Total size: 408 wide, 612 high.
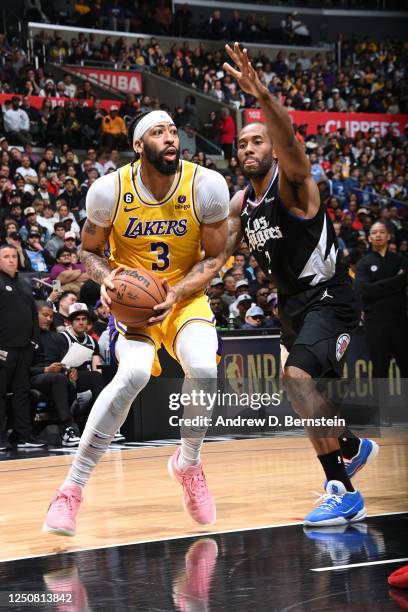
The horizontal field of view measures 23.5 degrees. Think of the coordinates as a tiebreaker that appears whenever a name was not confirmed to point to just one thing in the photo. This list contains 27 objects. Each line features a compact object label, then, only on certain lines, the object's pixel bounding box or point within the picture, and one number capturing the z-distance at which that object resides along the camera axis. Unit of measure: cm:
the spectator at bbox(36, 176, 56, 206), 1573
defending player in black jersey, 530
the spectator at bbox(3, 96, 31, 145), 1783
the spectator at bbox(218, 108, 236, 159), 2202
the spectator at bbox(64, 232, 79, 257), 1289
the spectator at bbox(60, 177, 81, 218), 1577
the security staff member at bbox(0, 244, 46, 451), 987
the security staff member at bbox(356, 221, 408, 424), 1066
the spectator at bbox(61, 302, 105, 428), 1041
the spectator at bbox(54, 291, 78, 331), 1095
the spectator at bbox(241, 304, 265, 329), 1179
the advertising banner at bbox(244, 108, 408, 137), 2364
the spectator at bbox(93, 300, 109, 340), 1132
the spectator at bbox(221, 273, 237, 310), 1309
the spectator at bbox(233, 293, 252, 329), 1190
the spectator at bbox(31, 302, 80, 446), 1003
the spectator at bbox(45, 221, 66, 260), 1368
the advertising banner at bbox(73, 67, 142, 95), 2270
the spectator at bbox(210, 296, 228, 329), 1172
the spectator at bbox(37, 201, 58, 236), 1465
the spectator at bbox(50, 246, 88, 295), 1234
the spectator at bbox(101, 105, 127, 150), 1933
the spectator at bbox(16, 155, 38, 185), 1611
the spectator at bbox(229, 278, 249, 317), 1255
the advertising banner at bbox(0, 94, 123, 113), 1844
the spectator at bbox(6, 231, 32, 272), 1249
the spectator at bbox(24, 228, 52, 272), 1330
